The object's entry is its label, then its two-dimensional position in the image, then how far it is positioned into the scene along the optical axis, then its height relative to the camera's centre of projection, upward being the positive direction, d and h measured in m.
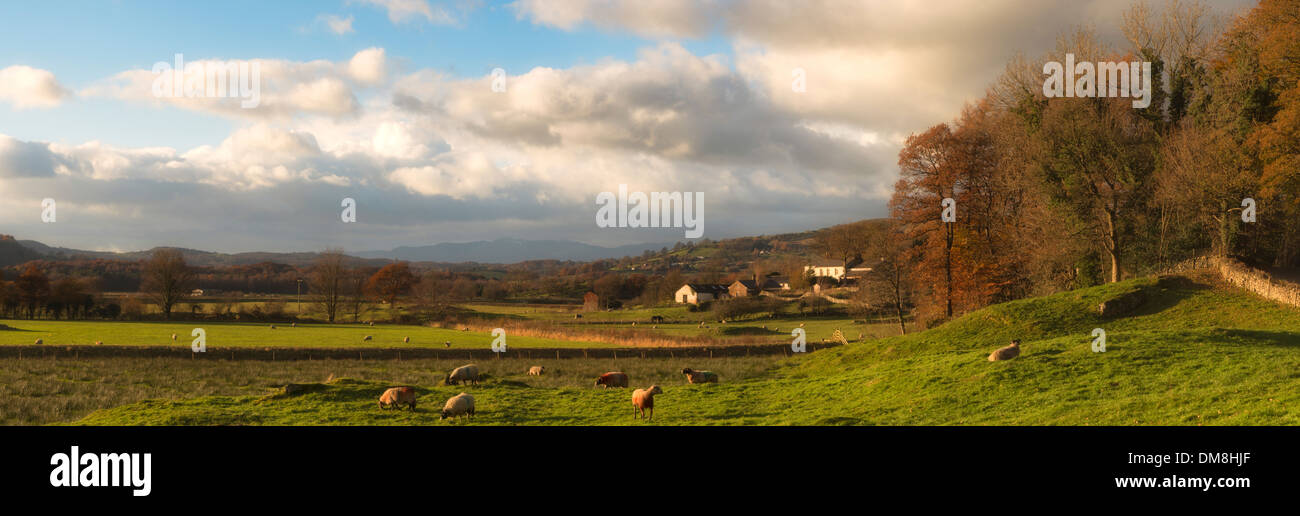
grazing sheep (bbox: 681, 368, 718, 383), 32.78 -6.03
